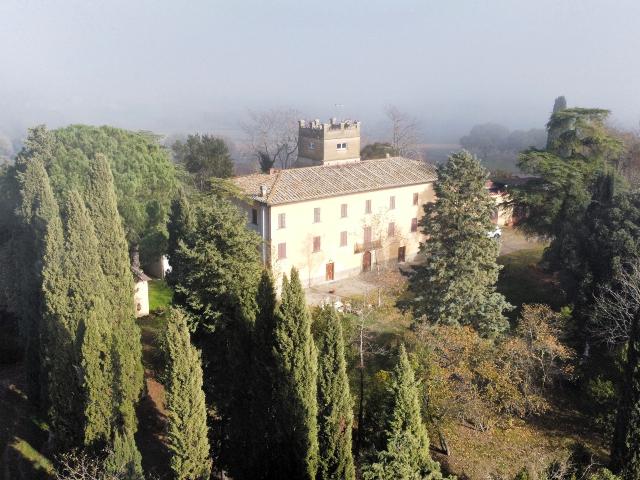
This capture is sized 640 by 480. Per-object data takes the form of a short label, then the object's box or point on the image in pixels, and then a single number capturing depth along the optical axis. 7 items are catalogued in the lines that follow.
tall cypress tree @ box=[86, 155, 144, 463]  22.39
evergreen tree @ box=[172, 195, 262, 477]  18.56
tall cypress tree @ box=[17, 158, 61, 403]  23.64
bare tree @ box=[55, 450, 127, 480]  14.14
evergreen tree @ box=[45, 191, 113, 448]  17.88
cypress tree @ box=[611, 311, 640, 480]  15.88
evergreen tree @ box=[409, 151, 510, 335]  24.06
